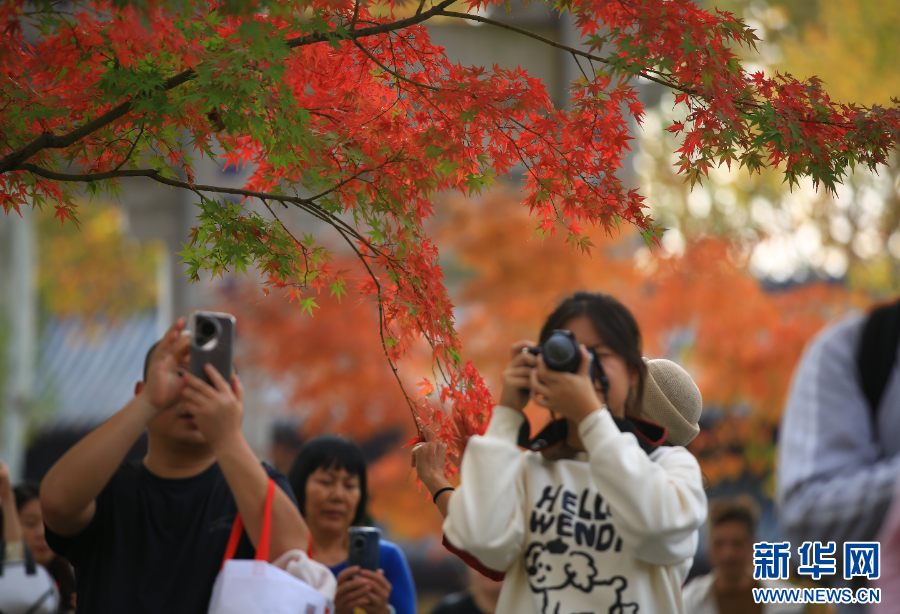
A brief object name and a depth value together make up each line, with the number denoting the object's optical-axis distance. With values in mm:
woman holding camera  8759
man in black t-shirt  8984
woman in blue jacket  9814
